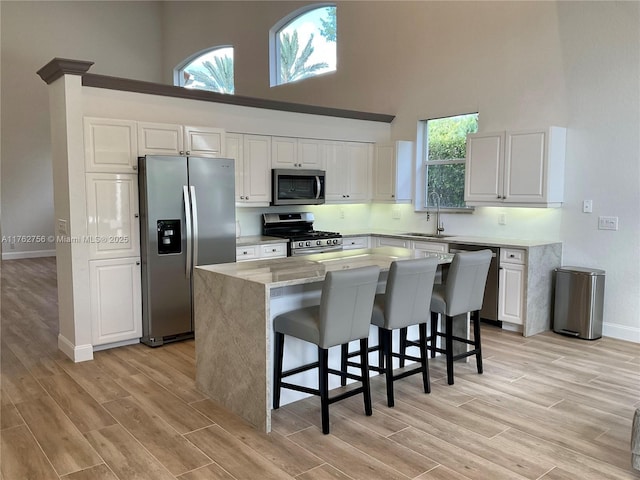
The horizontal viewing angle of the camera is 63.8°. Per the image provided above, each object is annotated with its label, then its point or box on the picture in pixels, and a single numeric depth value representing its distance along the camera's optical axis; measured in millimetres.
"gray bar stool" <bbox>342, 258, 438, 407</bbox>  3382
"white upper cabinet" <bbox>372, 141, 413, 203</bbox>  6849
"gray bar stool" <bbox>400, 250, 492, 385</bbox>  3791
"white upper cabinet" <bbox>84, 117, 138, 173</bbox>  4438
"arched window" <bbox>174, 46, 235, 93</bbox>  10016
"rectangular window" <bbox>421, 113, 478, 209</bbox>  6469
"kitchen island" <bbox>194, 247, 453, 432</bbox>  3094
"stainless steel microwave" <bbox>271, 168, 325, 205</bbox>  6113
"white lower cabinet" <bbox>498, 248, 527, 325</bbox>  5177
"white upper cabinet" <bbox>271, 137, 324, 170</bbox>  6145
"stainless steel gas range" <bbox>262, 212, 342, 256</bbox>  5949
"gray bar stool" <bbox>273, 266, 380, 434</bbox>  3027
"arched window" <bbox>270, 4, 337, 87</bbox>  8133
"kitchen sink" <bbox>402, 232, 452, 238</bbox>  6504
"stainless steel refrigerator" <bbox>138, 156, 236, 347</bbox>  4672
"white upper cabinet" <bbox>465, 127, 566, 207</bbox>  5262
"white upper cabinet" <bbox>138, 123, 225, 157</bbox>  4770
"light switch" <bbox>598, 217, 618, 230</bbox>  5090
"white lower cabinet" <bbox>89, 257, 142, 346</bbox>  4570
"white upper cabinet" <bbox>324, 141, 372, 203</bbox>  6723
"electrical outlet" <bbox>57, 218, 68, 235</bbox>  4457
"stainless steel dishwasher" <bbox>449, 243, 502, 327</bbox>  5387
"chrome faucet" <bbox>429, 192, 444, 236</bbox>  6647
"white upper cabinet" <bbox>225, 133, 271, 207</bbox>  5797
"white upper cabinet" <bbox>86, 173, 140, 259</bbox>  4496
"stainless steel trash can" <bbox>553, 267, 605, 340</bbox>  5000
